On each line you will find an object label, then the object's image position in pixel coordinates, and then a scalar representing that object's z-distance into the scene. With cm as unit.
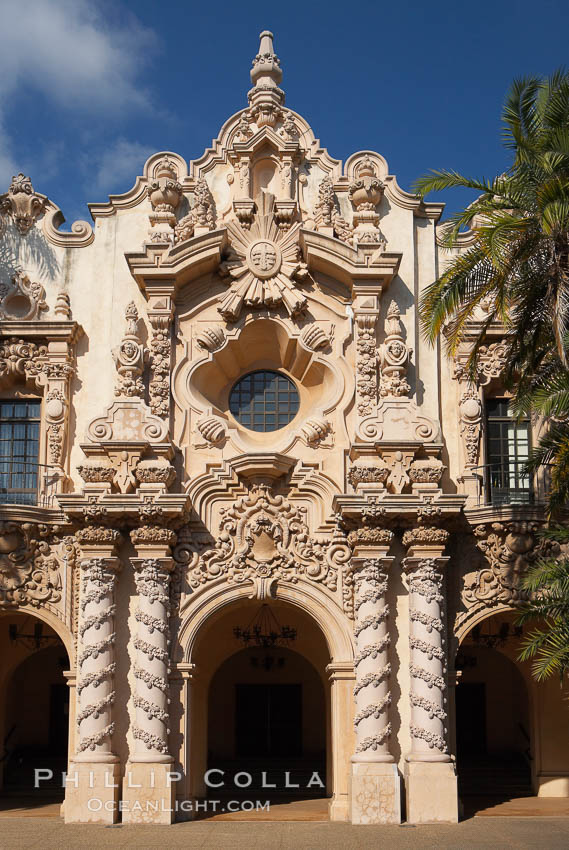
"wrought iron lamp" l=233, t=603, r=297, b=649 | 2444
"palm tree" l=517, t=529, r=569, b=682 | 1720
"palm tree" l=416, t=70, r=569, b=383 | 1762
